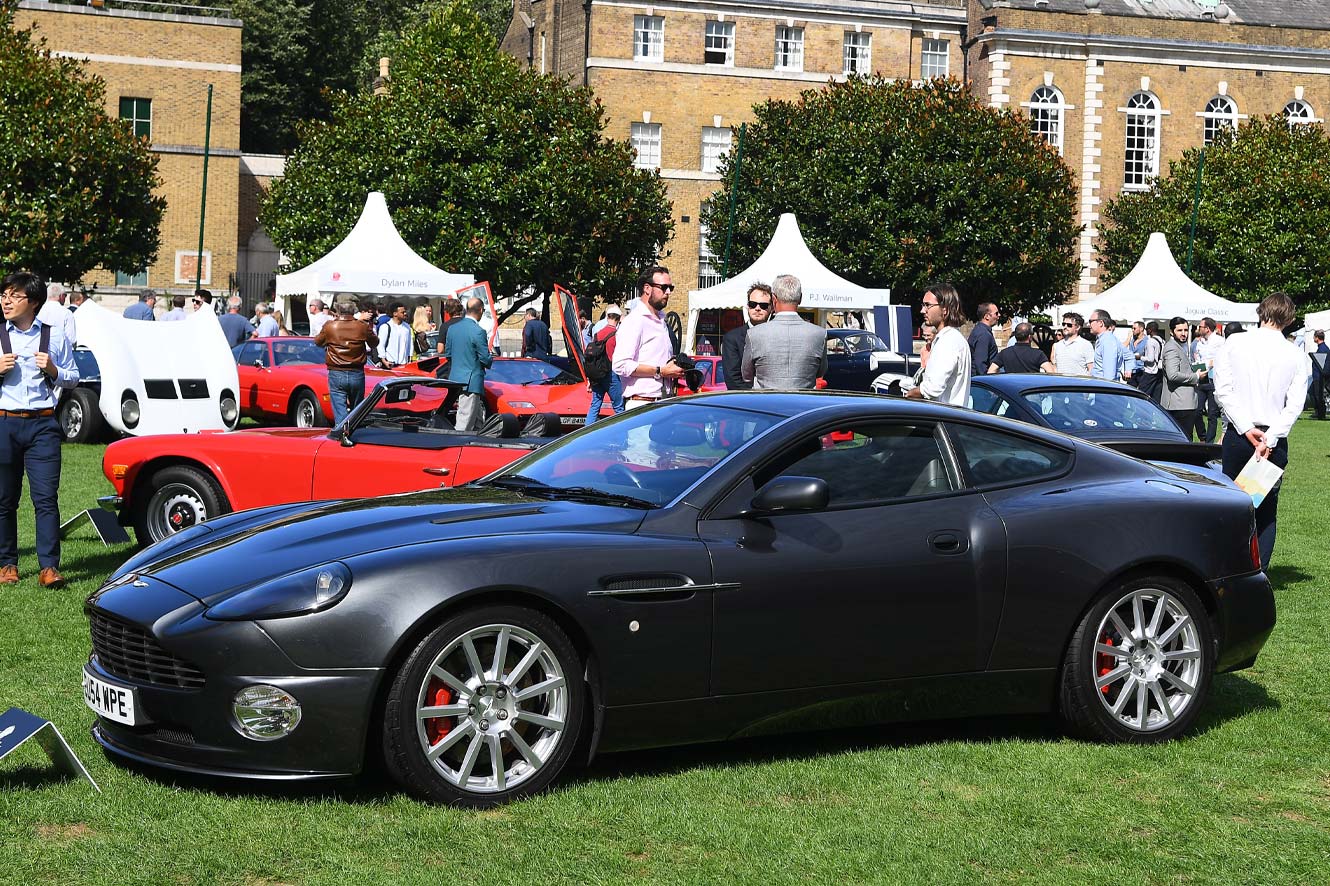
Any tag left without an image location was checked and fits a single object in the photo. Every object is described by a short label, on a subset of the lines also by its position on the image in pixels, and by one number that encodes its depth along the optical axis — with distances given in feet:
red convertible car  31.91
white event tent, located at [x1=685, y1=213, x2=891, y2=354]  99.71
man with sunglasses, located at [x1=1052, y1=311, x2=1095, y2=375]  56.03
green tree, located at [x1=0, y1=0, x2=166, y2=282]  130.82
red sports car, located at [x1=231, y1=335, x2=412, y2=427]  69.92
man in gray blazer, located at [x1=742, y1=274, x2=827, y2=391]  33.91
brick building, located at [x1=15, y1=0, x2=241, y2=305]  177.88
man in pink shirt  36.70
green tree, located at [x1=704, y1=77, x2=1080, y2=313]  149.07
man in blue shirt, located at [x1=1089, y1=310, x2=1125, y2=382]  60.64
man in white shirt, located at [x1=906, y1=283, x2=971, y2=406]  30.27
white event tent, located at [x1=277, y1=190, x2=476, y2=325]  86.48
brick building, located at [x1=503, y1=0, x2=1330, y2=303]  177.37
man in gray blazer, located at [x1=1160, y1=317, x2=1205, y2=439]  58.80
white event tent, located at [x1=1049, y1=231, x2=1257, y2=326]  103.81
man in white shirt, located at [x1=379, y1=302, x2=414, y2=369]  78.74
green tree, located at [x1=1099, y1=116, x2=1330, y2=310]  154.30
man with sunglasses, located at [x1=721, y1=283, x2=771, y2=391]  45.85
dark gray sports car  16.48
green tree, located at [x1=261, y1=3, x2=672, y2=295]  133.18
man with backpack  54.60
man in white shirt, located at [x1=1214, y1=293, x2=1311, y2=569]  31.49
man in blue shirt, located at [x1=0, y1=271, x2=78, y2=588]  30.14
